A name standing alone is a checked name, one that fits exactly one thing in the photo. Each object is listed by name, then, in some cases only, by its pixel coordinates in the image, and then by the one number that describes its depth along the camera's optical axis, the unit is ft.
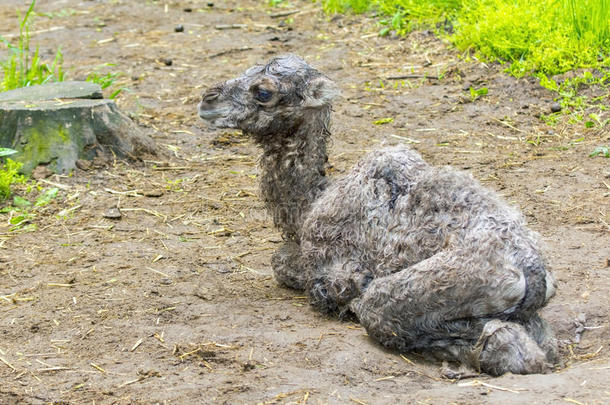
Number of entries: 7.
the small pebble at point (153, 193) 47.57
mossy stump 48.34
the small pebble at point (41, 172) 48.35
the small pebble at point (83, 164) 49.49
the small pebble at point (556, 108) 55.98
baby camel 28.73
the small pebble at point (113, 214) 44.62
